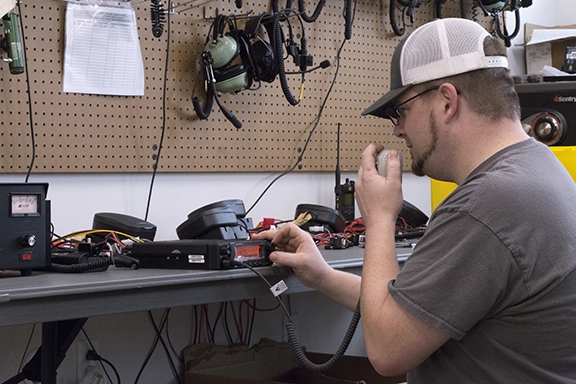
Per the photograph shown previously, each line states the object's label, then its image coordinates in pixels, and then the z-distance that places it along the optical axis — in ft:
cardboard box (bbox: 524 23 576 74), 10.02
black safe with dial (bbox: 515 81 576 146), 7.43
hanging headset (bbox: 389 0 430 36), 8.81
